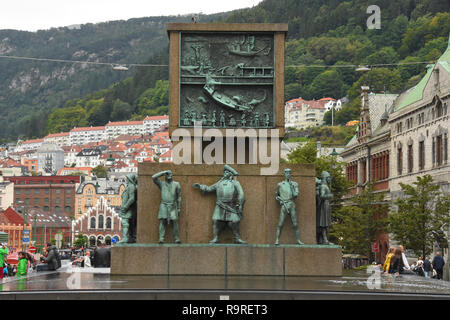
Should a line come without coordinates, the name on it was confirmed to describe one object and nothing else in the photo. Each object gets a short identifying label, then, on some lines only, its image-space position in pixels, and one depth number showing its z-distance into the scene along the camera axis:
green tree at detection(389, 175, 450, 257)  52.50
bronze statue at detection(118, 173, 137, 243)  22.25
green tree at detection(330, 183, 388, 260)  62.66
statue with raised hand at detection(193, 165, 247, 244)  21.53
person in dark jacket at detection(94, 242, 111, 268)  27.11
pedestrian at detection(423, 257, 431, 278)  35.53
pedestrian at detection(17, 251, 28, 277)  25.83
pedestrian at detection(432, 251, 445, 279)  34.12
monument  21.47
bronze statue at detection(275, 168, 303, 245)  21.86
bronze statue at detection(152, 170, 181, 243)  21.56
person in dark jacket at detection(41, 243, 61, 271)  25.20
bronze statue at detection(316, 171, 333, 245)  22.34
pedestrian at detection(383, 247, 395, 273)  23.25
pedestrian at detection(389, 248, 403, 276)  22.88
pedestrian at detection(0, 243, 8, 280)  26.39
